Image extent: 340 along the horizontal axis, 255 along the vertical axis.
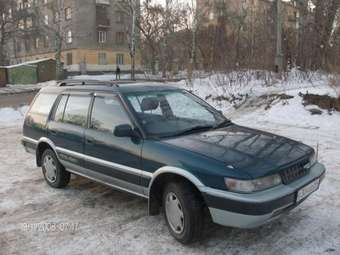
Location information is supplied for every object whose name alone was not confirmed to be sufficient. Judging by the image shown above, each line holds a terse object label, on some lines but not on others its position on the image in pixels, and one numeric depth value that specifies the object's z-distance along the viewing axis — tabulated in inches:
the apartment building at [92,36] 1893.5
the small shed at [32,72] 1283.2
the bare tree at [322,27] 649.6
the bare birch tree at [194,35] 650.7
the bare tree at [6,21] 1514.5
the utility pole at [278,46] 593.3
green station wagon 135.5
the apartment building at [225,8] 1541.6
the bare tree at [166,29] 1476.4
